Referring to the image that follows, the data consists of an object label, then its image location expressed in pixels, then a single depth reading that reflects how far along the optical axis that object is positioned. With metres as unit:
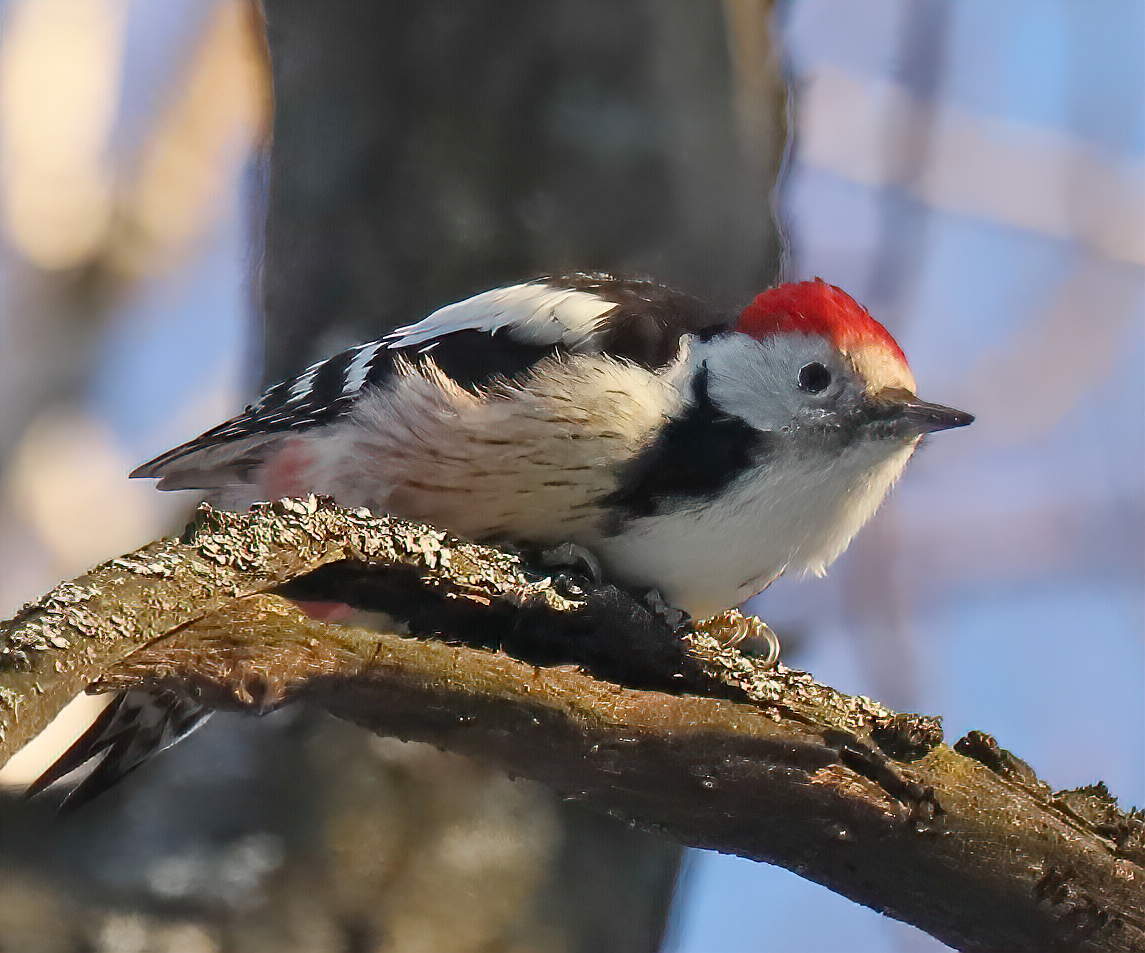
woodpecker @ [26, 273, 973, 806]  3.60
